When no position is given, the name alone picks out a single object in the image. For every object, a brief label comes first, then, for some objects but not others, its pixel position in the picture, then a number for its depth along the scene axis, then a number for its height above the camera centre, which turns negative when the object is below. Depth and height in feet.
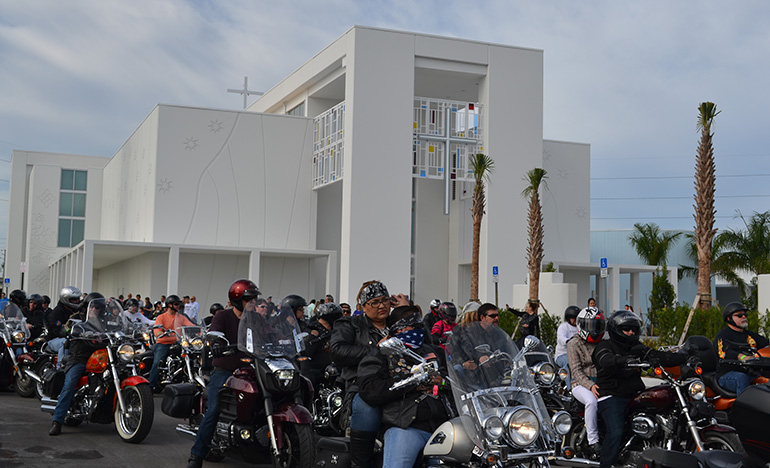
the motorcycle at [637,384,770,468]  12.39 -2.00
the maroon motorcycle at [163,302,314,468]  24.14 -3.73
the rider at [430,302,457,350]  35.83 -1.71
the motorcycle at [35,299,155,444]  31.22 -4.32
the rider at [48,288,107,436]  32.60 -3.73
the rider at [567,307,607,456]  26.78 -2.61
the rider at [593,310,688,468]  25.29 -2.71
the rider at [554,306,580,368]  43.21 -2.37
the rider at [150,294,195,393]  47.24 -3.47
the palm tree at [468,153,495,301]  103.40 +9.76
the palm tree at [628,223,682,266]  169.37 +9.36
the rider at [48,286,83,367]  40.83 -2.21
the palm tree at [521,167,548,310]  97.60 +6.79
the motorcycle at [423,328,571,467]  15.98 -2.58
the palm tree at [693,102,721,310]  65.57 +8.19
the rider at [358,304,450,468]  17.61 -2.58
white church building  116.57 +15.18
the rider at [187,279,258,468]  25.75 -2.70
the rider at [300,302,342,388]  34.24 -2.58
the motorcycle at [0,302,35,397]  45.06 -4.10
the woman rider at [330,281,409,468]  18.72 -1.58
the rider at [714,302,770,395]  27.91 -1.88
